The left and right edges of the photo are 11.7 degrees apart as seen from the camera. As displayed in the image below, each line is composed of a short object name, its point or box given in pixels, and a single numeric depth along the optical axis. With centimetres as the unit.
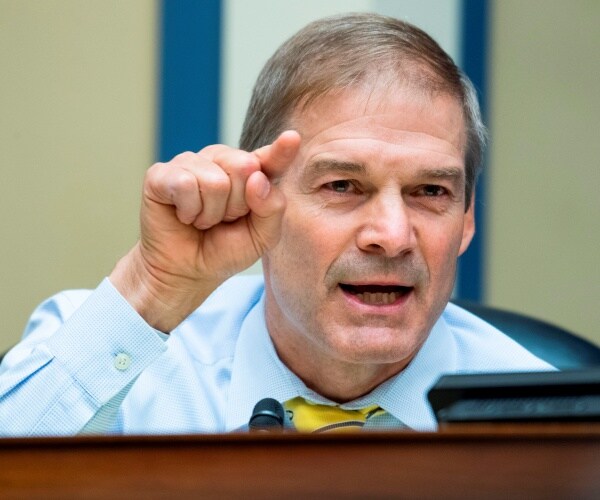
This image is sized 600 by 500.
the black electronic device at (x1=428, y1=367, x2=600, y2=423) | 156
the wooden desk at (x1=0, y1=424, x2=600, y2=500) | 141
